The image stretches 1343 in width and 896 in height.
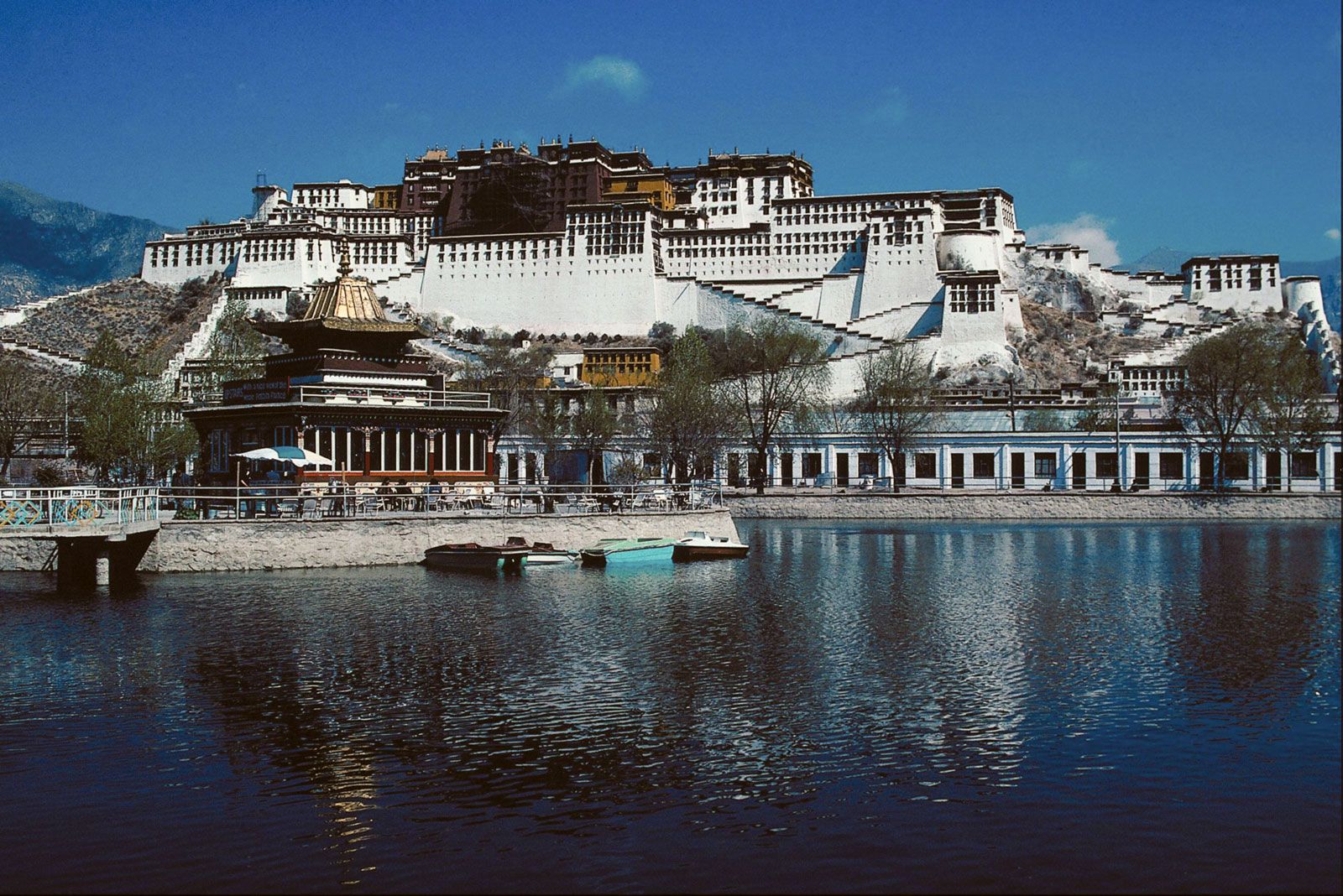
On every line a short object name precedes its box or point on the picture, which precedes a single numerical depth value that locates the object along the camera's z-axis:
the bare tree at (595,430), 84.00
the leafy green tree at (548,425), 86.81
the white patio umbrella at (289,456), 45.28
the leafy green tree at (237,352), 73.44
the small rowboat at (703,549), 47.84
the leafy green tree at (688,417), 77.81
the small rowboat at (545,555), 43.47
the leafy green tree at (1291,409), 72.38
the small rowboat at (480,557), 42.41
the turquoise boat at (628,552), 44.94
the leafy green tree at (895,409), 83.50
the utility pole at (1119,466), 81.69
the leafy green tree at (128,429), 64.44
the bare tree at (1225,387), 73.25
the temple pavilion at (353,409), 49.84
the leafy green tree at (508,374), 91.31
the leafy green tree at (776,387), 81.88
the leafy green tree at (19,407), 70.38
